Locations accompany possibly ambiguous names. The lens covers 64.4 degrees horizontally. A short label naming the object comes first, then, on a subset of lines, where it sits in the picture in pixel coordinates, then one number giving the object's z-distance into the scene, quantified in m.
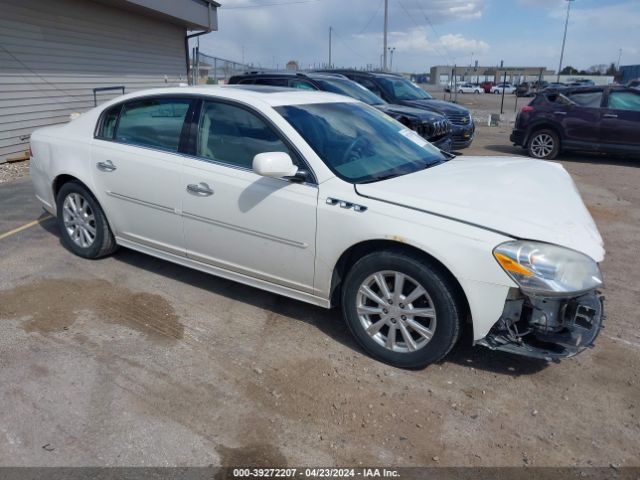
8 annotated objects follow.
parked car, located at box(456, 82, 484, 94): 58.91
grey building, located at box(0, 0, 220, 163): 9.66
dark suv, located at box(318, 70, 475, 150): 10.34
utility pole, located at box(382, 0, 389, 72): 32.25
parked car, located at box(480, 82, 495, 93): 62.59
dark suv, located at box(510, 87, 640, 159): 9.99
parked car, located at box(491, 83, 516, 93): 61.69
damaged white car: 2.82
